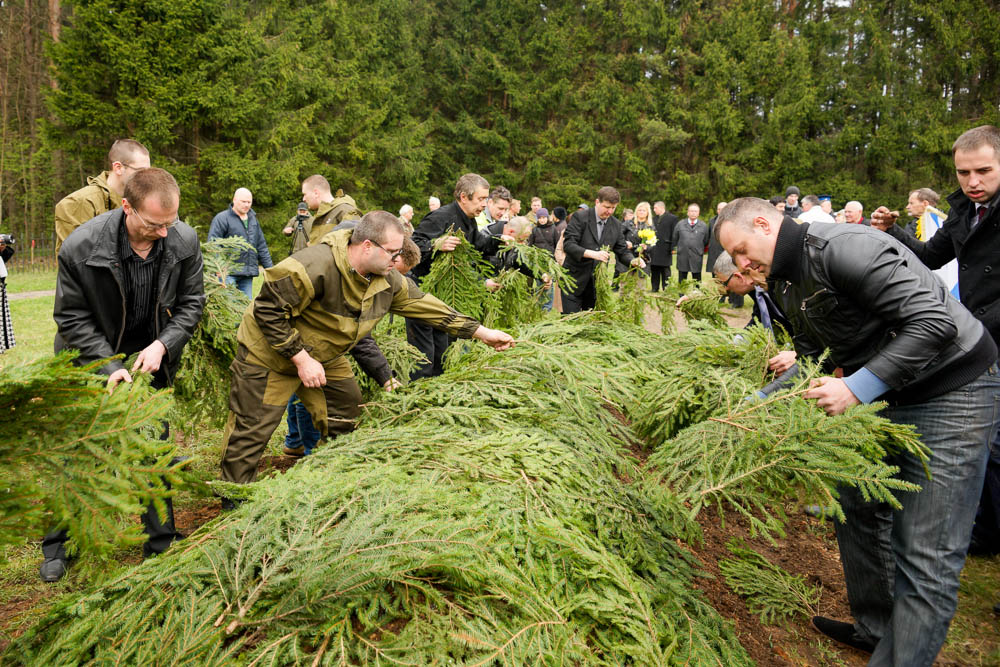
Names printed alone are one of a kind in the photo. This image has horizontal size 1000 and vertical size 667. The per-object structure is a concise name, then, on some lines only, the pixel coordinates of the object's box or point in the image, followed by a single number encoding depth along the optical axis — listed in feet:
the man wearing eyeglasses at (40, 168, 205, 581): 9.37
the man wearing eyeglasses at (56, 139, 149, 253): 11.08
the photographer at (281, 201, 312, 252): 21.71
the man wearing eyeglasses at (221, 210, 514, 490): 10.60
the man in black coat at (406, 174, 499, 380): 16.74
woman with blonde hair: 38.75
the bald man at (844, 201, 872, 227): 26.14
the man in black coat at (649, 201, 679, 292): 44.57
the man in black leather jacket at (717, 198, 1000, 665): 7.09
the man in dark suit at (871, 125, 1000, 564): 10.50
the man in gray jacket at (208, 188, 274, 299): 25.68
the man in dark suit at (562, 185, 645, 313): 23.21
